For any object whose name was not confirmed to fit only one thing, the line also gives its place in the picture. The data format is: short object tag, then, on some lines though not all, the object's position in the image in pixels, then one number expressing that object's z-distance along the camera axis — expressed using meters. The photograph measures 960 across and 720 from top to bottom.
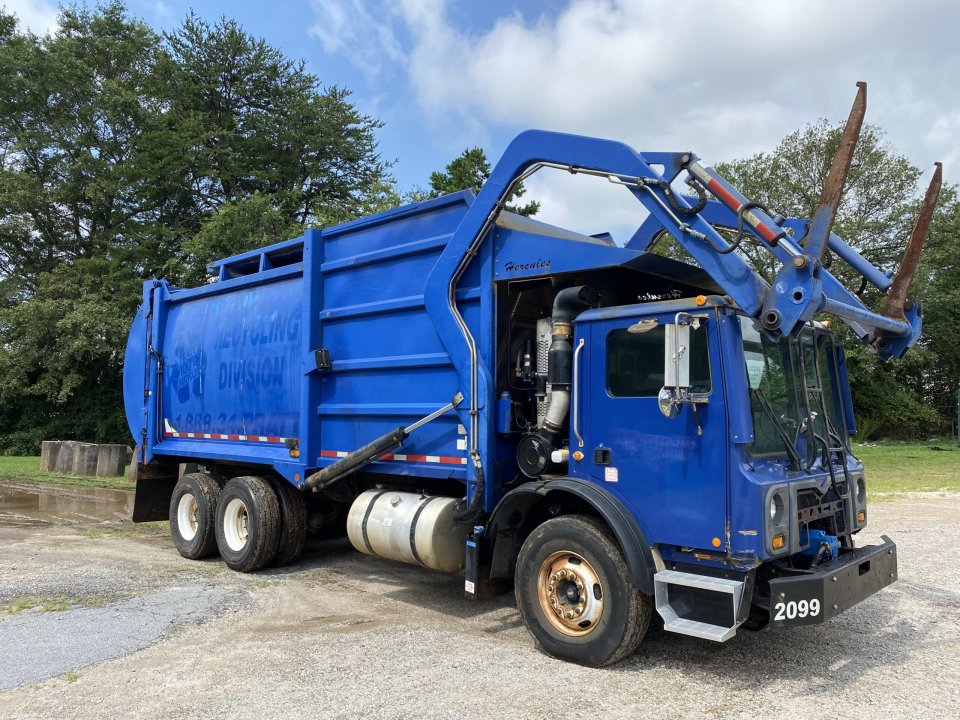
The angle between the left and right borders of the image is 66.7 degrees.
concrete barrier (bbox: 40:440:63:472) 18.66
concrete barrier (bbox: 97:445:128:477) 17.19
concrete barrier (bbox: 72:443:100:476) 17.58
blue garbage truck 4.41
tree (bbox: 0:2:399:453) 25.30
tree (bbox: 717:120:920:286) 26.06
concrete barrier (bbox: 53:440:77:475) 18.16
